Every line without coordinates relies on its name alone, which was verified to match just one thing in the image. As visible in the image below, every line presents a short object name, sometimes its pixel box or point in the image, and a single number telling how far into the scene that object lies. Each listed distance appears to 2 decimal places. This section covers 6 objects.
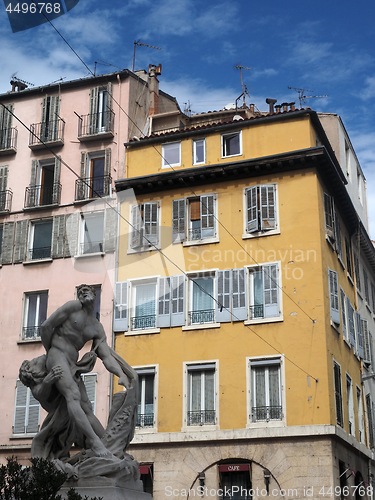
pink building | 28.38
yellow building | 24.36
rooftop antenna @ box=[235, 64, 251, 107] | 35.59
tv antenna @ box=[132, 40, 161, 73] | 35.62
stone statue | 11.34
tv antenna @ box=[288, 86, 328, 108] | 33.97
